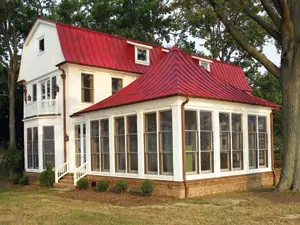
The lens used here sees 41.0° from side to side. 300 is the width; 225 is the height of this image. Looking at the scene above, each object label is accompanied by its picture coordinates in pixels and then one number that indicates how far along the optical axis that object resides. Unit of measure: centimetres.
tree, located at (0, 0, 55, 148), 2731
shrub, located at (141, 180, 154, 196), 1361
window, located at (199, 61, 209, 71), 2367
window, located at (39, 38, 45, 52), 2176
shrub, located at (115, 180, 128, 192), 1468
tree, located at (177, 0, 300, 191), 1392
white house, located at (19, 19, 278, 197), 1394
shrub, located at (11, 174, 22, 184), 2128
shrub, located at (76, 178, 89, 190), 1658
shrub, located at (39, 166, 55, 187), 1862
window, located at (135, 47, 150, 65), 2212
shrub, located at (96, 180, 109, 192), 1552
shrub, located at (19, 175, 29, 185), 2055
